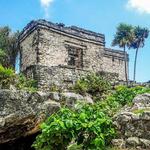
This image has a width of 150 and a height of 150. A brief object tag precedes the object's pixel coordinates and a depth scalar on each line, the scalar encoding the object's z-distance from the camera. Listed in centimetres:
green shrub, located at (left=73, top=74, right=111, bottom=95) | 939
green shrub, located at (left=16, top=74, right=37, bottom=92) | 809
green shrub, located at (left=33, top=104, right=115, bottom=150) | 539
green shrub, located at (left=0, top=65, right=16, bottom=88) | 784
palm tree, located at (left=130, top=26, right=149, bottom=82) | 1954
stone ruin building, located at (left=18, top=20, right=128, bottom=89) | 1311
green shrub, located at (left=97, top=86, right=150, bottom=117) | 728
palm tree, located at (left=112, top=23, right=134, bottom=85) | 1895
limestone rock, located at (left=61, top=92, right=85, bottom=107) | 736
